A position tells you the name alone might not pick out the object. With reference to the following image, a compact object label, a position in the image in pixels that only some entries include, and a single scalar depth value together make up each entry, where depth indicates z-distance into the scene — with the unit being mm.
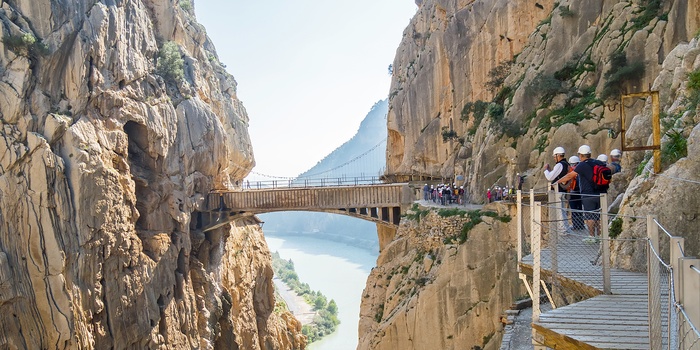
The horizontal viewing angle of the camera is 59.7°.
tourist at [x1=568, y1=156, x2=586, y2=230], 9773
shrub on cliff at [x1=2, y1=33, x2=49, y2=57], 25812
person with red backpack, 9453
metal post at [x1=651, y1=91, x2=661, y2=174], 7680
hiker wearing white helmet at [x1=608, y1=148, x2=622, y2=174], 10365
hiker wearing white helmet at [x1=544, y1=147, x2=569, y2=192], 10234
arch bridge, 31469
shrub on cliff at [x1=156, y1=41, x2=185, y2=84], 33712
